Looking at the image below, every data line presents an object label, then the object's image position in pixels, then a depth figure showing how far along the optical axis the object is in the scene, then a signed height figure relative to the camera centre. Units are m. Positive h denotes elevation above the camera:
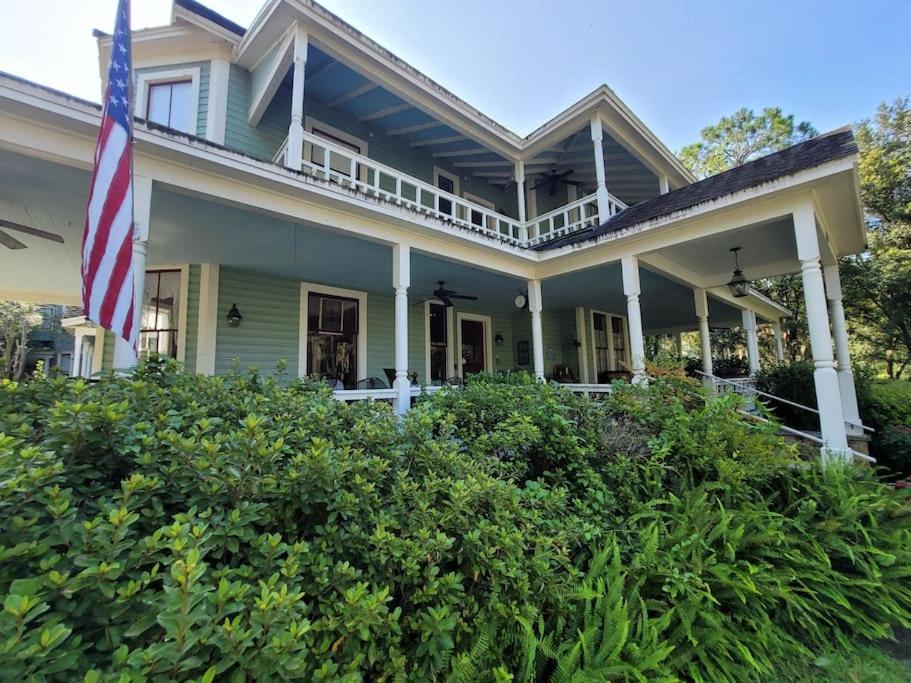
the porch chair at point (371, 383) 7.22 -0.01
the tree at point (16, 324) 21.28 +3.94
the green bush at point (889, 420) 5.82 -0.97
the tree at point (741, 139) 20.03 +12.97
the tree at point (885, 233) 14.50 +5.52
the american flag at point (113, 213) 2.56 +1.23
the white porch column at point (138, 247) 3.24 +1.29
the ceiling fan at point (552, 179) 10.16 +5.43
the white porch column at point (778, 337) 12.59 +1.16
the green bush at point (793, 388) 7.14 -0.34
